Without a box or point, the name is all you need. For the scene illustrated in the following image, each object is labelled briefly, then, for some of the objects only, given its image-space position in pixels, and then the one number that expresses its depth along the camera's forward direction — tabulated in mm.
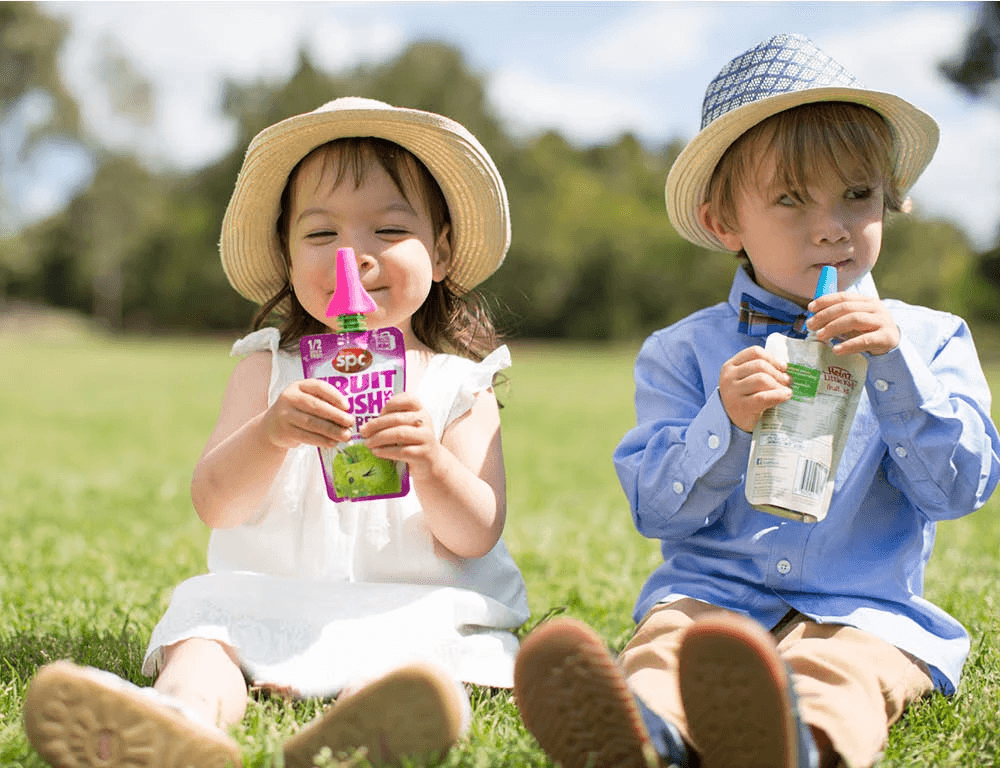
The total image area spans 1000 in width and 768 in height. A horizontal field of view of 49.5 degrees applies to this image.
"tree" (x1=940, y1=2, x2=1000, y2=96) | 23844
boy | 2111
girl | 2244
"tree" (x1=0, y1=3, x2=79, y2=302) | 34812
